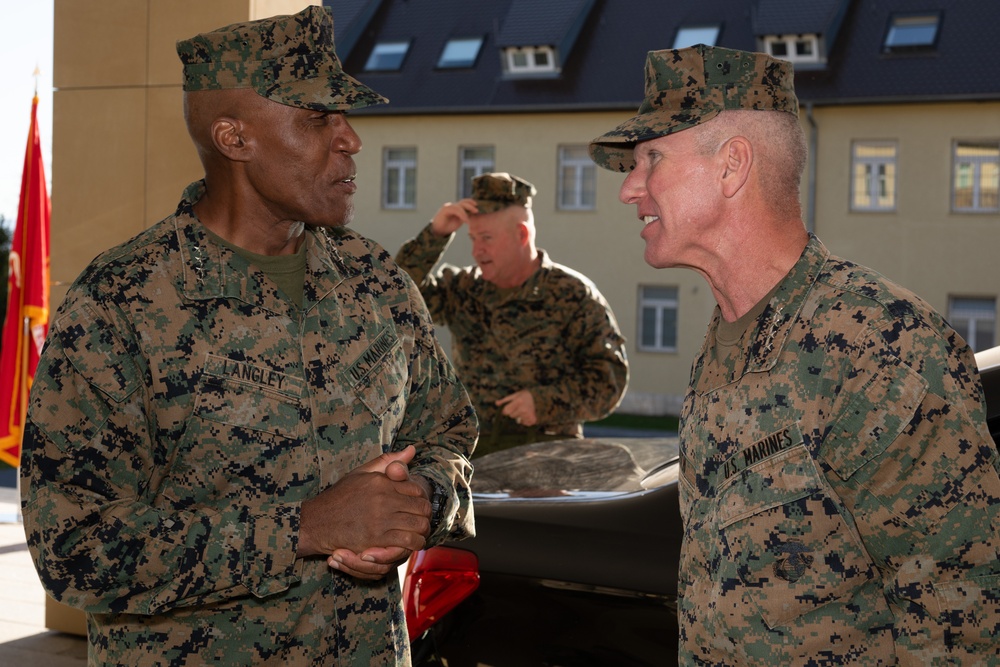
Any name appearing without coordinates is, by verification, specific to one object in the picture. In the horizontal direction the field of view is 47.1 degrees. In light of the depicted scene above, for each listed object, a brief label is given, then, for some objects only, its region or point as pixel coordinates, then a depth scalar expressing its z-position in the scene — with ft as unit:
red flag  22.65
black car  8.13
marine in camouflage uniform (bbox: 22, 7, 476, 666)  6.04
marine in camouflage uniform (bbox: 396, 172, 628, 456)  16.21
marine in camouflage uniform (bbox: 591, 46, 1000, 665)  5.25
